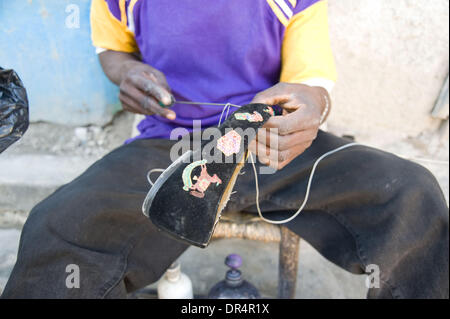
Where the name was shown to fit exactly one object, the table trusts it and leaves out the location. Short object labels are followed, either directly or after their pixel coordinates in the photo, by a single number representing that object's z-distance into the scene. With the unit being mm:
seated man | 888
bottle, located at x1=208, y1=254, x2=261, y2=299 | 1230
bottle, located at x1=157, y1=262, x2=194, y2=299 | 1237
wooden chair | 1120
